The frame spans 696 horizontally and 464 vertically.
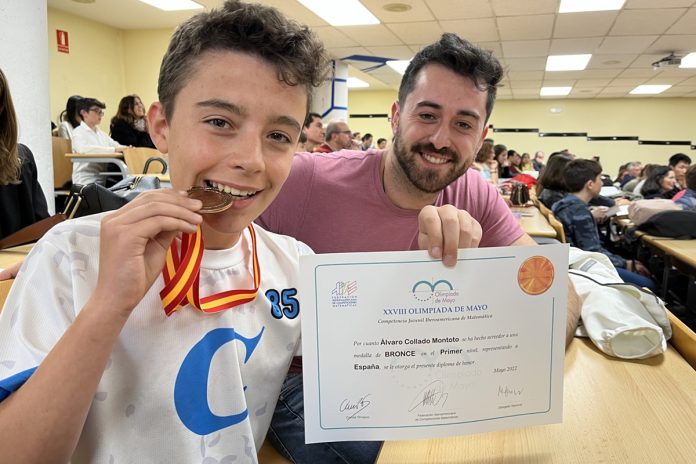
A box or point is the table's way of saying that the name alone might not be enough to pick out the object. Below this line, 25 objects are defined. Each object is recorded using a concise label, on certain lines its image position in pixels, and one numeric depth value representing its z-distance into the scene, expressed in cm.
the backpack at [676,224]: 357
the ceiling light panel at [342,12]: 677
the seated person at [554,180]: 469
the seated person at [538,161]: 1591
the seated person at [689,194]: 418
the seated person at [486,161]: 679
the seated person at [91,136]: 556
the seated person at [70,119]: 641
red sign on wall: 814
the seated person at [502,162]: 1154
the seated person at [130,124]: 661
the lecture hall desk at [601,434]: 82
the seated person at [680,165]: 820
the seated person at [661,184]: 650
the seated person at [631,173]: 1145
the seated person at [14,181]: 216
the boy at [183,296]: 64
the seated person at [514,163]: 1191
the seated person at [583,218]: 372
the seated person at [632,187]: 801
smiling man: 157
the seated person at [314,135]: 661
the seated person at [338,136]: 661
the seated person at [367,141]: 1413
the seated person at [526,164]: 1431
